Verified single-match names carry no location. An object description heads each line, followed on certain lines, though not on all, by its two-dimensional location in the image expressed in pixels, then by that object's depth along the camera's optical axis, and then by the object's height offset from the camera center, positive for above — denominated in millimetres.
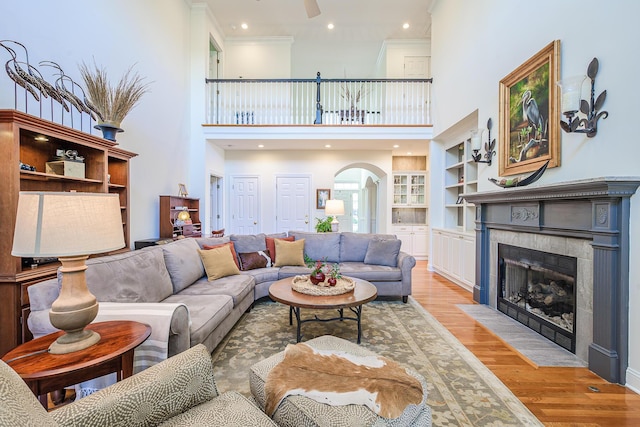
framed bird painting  2662 +1011
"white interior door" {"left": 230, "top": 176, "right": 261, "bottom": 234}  7043 +170
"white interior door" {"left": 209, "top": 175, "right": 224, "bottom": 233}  6746 +161
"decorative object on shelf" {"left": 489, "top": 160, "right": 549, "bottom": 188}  2748 +329
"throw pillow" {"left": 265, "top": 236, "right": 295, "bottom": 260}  4121 -489
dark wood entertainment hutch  1987 +303
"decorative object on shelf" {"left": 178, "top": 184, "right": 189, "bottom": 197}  5047 +354
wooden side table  1175 -641
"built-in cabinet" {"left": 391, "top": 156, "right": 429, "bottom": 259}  7055 +186
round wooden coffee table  2383 -756
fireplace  2014 -278
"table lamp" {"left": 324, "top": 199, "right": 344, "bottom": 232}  5051 +74
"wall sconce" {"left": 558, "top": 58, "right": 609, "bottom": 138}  2207 +836
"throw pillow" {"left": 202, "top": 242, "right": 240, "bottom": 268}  3564 -450
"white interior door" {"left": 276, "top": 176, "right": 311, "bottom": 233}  7020 +221
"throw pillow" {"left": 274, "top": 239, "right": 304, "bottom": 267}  3976 -579
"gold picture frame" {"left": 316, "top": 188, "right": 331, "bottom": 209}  7000 +392
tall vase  3021 +866
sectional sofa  1813 -633
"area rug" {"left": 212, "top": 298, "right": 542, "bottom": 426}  1759 -1186
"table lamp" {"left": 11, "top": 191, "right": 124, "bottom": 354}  1206 -123
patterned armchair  886 -658
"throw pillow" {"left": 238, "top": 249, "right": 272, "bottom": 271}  3820 -662
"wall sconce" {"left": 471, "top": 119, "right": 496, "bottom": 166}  3703 +856
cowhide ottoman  1086 -790
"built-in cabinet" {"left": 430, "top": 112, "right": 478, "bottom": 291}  4367 -26
